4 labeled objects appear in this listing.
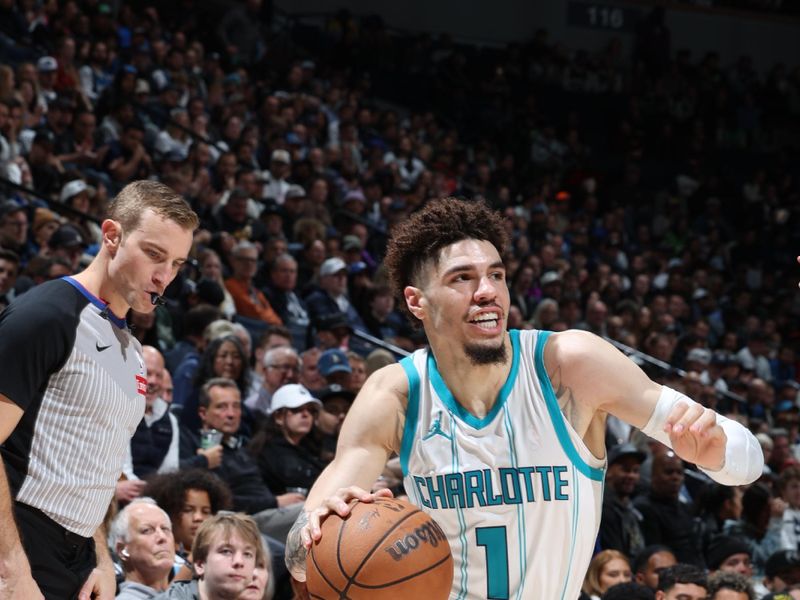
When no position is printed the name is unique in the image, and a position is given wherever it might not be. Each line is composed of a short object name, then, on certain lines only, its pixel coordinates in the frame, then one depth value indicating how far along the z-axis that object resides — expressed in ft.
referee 10.03
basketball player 10.97
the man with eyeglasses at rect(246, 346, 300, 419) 25.86
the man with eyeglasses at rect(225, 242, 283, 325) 32.68
